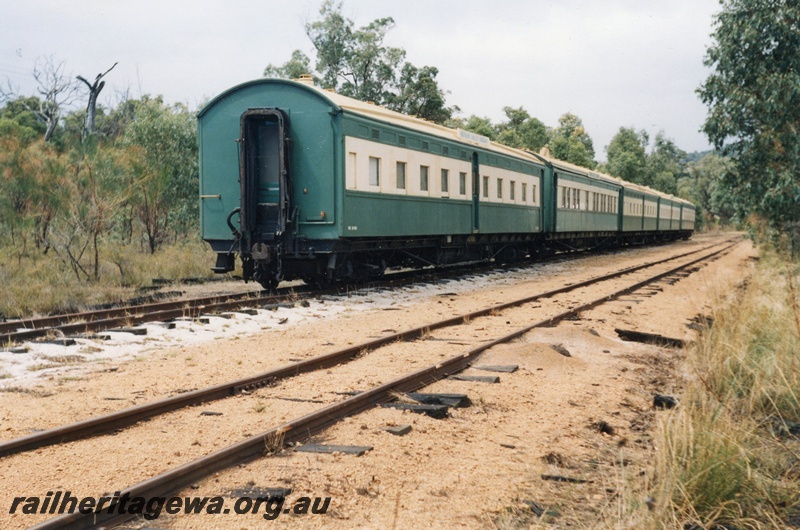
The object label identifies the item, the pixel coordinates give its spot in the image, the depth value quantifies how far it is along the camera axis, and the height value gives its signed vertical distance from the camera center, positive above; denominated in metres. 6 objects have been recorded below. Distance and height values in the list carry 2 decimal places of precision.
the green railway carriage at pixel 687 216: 57.39 -0.07
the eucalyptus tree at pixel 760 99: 16.52 +2.70
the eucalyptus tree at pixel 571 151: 67.81 +6.02
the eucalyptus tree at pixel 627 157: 74.01 +6.10
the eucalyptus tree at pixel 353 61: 42.94 +9.06
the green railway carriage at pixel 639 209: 35.66 +0.32
